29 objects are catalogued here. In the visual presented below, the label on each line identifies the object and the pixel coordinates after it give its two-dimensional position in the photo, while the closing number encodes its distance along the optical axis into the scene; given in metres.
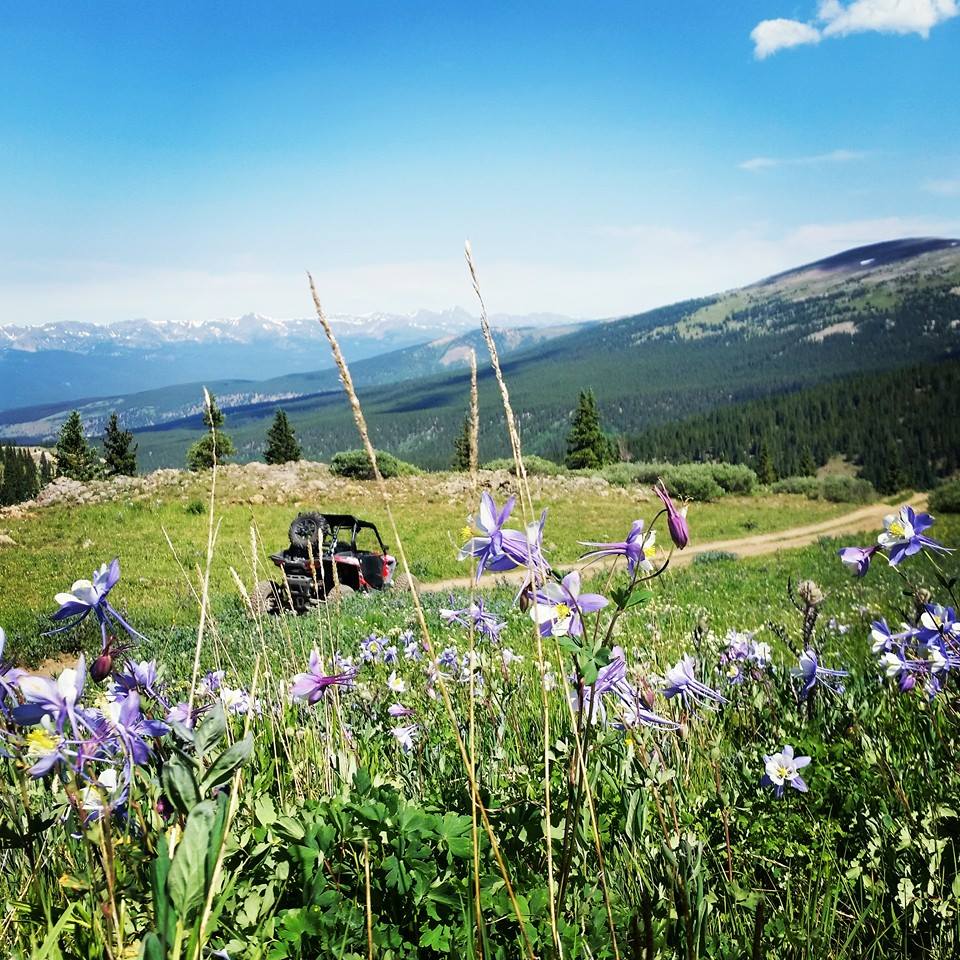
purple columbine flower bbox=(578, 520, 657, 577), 1.29
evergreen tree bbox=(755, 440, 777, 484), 74.81
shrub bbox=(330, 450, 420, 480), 27.58
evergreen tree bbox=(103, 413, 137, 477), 54.62
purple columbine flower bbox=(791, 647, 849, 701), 2.58
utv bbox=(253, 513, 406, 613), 10.27
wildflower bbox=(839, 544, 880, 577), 2.01
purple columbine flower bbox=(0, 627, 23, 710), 1.28
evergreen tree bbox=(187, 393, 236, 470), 26.62
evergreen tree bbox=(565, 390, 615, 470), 51.38
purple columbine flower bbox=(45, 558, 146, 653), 1.40
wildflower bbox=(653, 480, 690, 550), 1.21
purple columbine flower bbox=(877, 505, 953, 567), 2.00
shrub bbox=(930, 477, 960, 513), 31.14
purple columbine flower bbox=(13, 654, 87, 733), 1.11
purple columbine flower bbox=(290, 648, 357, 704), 1.70
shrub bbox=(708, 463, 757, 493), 37.44
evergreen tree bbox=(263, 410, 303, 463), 55.06
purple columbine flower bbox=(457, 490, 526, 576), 1.36
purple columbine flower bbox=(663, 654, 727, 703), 1.94
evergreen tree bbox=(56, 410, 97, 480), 46.19
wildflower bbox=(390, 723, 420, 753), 2.69
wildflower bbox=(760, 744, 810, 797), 2.07
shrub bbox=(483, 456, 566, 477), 33.16
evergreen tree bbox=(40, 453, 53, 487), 65.44
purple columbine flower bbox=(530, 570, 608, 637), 1.35
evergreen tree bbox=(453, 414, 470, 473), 43.79
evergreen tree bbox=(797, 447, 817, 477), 83.56
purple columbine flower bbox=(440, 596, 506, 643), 2.48
